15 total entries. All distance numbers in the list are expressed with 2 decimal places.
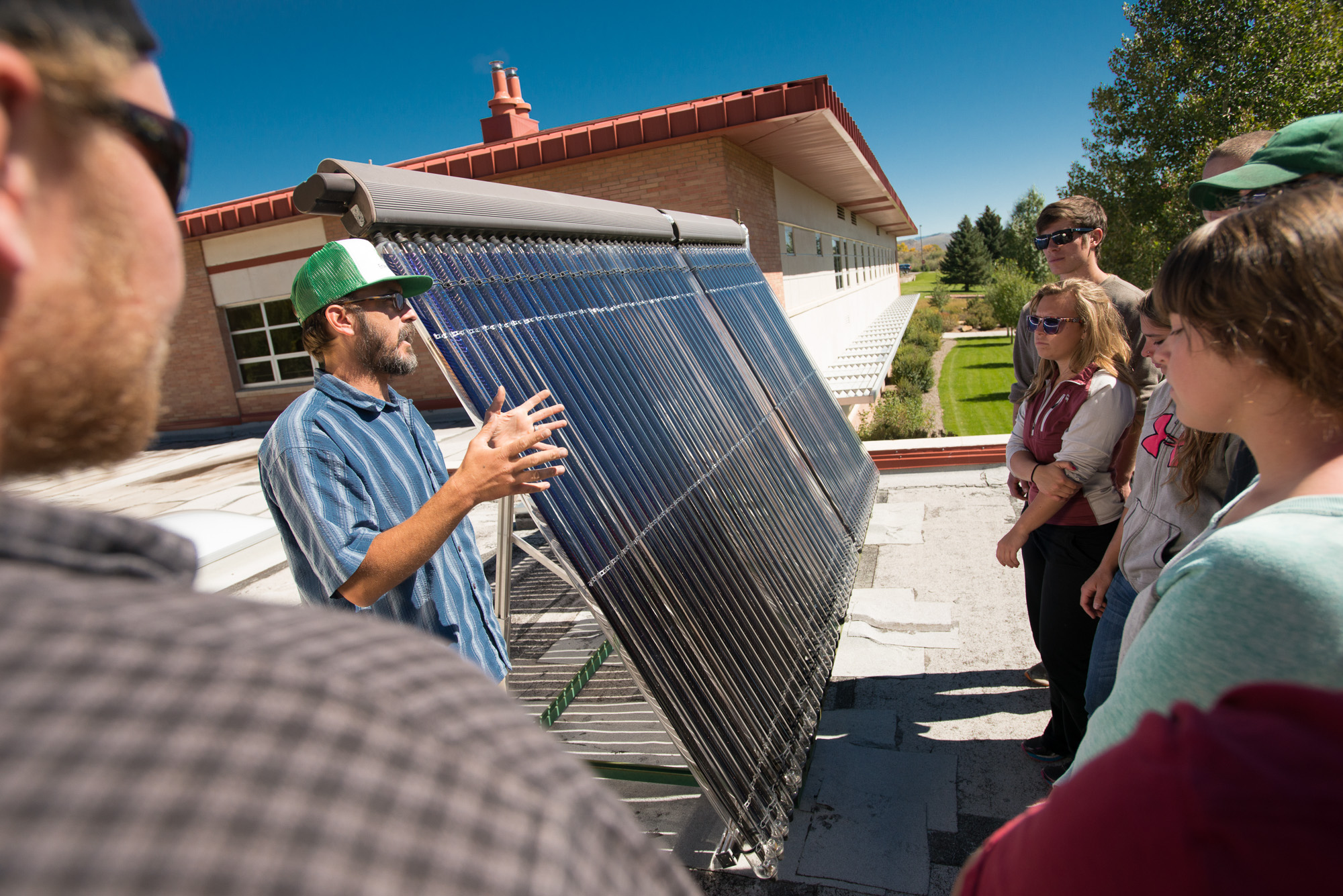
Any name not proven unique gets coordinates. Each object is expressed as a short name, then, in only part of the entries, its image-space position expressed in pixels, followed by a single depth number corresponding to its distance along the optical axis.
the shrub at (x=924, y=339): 25.33
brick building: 10.04
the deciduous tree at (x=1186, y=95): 19.80
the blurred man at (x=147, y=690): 0.39
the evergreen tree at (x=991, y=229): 74.38
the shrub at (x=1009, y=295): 30.11
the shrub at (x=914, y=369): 18.17
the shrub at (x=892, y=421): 12.15
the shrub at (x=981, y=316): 36.31
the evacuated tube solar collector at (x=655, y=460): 2.15
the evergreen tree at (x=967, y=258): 69.56
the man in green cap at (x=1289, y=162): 2.26
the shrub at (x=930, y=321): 31.42
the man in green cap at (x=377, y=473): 2.01
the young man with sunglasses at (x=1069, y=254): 3.58
